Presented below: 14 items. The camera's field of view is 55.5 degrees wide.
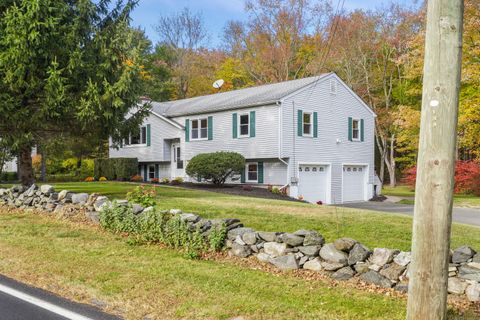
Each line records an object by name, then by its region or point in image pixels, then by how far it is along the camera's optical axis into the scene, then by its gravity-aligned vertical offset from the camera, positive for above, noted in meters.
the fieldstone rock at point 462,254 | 5.29 -1.06
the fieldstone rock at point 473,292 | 4.96 -1.40
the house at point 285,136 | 22.66 +1.57
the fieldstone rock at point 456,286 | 5.11 -1.37
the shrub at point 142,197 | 9.53 -0.69
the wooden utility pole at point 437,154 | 3.68 +0.08
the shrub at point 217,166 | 22.16 -0.07
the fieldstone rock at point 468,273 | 5.07 -1.23
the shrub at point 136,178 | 28.41 -0.84
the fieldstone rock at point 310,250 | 6.37 -1.21
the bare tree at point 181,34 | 44.34 +13.04
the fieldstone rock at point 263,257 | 6.83 -1.40
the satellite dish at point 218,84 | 31.07 +5.53
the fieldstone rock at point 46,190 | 12.34 -0.68
